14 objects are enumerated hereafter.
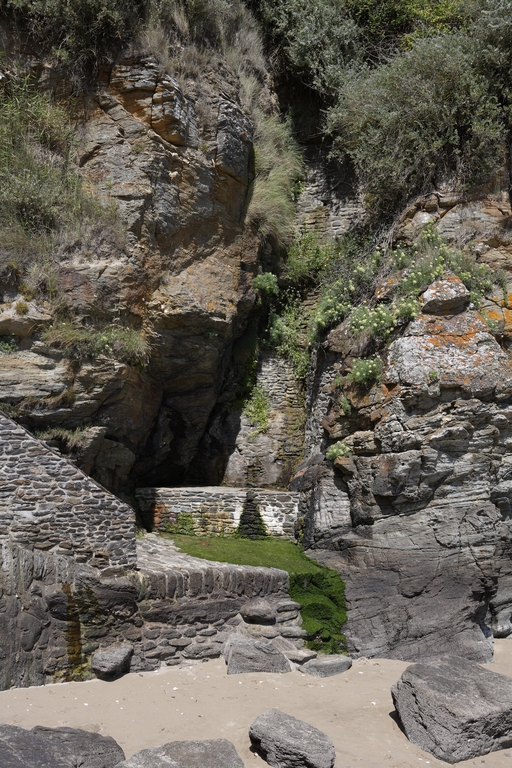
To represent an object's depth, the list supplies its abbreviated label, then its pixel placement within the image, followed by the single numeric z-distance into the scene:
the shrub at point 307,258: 13.84
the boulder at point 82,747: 5.38
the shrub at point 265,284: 13.12
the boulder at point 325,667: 8.37
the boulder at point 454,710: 6.08
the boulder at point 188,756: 5.36
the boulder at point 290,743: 5.66
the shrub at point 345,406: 10.73
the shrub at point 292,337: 13.58
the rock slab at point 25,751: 5.03
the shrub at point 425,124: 11.88
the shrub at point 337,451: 10.58
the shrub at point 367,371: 10.45
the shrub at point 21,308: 10.02
